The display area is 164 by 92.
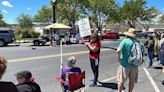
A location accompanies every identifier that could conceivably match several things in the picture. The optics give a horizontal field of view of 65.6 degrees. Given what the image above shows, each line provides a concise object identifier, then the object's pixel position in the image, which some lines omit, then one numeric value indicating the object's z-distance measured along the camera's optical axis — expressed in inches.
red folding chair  106.3
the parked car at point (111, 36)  884.3
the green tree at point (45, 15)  1435.6
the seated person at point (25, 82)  67.6
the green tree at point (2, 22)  1388.2
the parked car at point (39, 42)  525.1
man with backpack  110.1
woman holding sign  139.9
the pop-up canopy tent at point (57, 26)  527.0
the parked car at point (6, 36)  502.2
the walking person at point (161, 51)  158.9
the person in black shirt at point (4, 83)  53.2
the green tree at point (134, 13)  1234.2
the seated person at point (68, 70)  107.7
